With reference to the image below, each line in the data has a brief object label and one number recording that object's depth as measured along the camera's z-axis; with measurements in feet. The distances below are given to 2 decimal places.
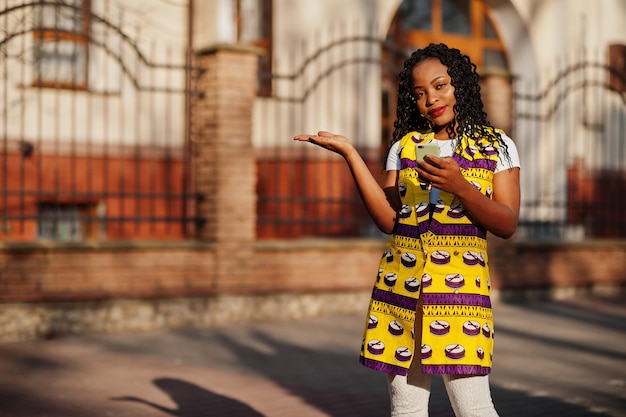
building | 33.47
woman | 11.93
